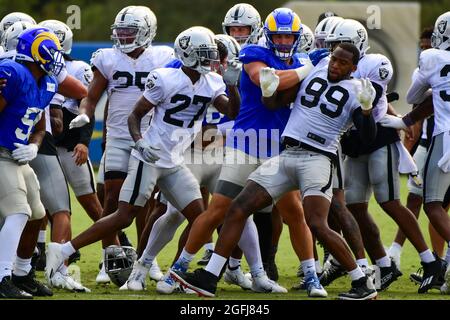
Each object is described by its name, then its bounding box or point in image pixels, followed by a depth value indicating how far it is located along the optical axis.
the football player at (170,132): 15.38
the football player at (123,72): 17.00
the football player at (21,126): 14.05
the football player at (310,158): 14.58
